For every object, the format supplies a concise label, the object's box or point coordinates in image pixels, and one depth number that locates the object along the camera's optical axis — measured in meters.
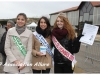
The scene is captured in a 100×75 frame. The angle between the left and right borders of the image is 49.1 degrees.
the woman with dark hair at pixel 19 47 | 1.94
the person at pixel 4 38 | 2.49
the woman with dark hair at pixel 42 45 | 2.07
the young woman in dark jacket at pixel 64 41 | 2.13
